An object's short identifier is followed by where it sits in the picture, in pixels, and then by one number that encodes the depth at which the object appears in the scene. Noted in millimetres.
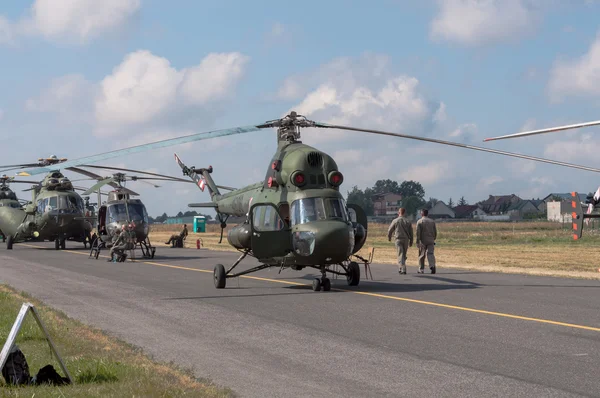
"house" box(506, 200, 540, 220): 180188
